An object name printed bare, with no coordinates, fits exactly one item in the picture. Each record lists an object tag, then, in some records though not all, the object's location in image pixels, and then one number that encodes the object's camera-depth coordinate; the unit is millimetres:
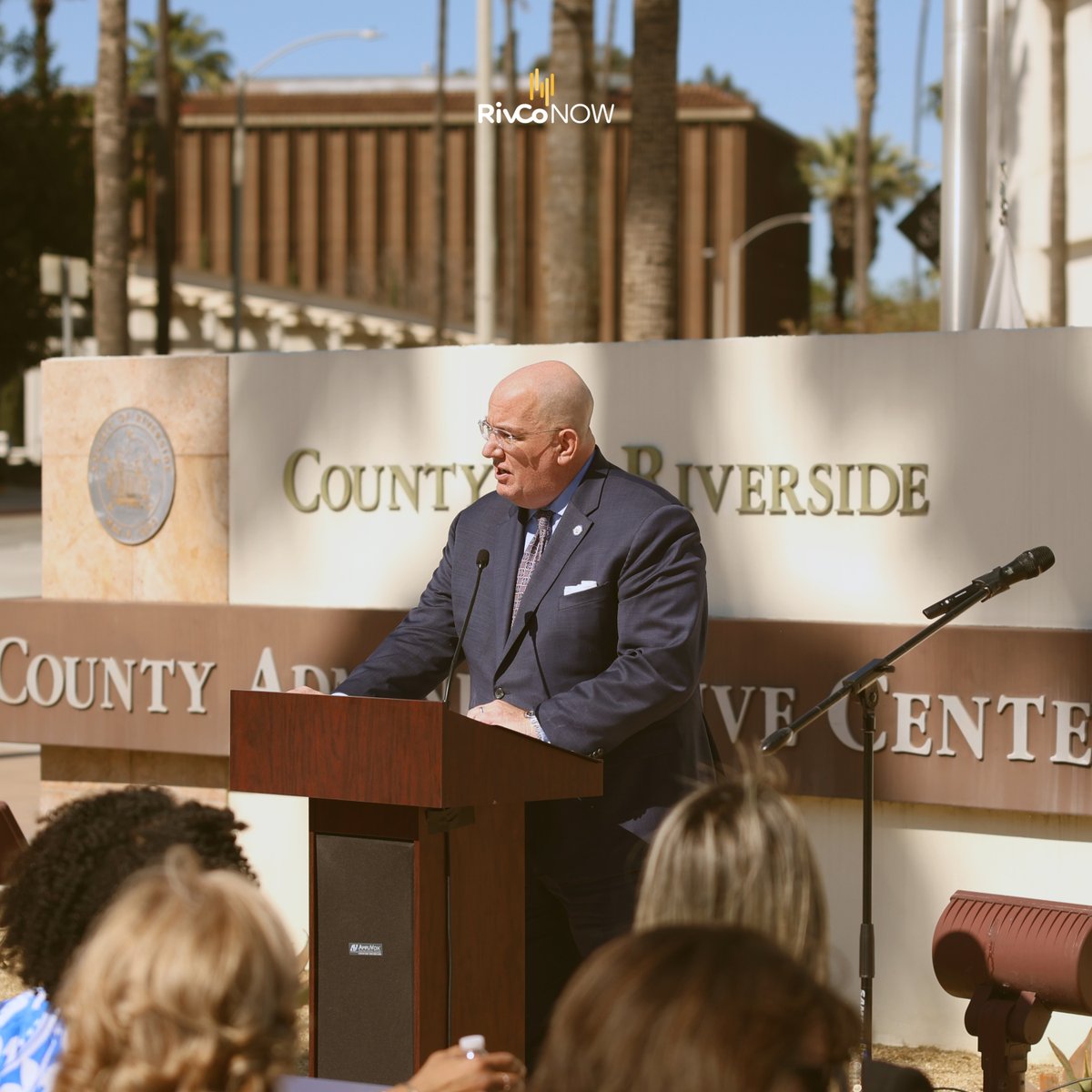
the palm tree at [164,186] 26547
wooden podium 3619
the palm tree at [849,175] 60216
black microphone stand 4391
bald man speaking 4129
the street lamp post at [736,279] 44669
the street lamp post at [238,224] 30967
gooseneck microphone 3990
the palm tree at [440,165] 37750
